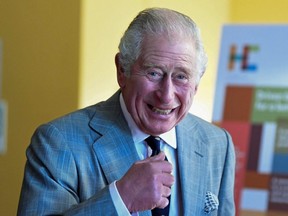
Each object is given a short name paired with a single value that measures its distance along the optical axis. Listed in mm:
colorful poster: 3489
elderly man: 3078
